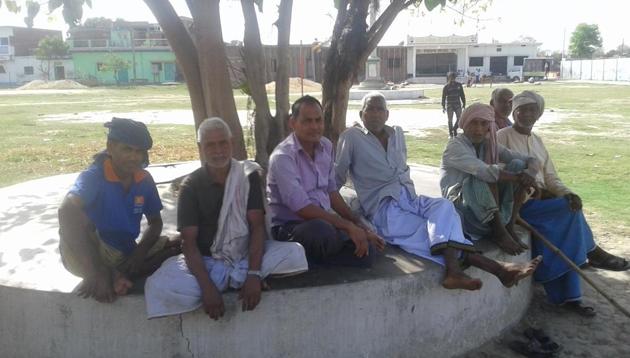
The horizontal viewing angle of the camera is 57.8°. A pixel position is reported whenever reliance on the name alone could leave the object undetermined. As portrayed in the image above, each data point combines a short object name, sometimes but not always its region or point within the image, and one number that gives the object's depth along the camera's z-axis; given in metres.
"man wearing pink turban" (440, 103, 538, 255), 3.83
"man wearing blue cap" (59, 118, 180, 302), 2.97
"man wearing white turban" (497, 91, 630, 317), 4.15
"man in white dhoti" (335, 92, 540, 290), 3.45
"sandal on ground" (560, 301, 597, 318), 4.08
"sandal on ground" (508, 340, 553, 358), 3.50
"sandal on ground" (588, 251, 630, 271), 4.67
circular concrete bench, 3.08
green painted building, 58.16
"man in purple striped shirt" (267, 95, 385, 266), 3.33
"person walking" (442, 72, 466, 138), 15.12
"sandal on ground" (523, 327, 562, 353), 3.57
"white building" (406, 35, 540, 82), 58.83
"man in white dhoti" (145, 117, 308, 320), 2.97
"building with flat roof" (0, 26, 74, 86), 61.47
